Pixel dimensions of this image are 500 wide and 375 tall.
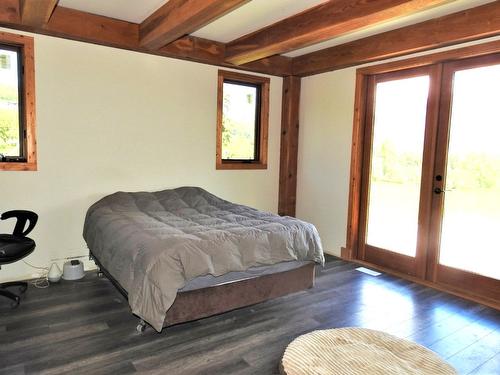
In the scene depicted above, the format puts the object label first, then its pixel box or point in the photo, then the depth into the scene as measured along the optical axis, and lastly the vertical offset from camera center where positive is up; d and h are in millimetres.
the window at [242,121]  4730 +464
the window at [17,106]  3441 +392
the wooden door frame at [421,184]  3748 -215
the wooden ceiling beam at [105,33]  3243 +1160
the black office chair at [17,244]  2914 -789
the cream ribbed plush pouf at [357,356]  1694 -959
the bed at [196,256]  2393 -744
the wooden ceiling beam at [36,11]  2809 +1095
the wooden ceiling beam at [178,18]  2775 +1105
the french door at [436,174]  3367 -125
